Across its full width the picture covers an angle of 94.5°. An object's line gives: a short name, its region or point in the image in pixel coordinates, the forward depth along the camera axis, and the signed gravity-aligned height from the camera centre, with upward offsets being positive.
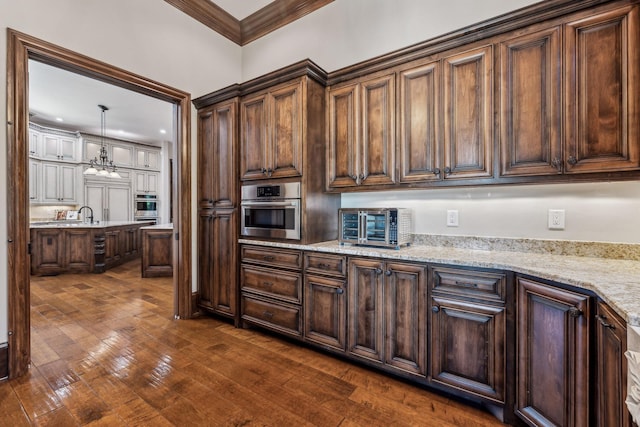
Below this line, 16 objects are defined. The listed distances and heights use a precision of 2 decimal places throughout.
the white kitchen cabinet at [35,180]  6.43 +0.74
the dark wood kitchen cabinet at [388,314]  1.86 -0.69
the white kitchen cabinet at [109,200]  7.33 +0.34
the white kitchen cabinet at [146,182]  8.16 +0.88
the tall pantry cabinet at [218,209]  2.89 +0.04
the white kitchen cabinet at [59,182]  6.64 +0.72
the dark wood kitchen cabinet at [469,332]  1.62 -0.69
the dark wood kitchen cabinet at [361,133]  2.31 +0.66
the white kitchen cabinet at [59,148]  6.62 +1.53
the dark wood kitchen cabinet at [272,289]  2.45 -0.67
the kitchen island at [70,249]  5.13 -0.62
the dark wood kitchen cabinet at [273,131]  2.49 +0.73
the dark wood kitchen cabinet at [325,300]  2.18 -0.68
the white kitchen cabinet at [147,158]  8.20 +1.57
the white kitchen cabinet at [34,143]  6.38 +1.54
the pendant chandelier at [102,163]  6.26 +1.23
